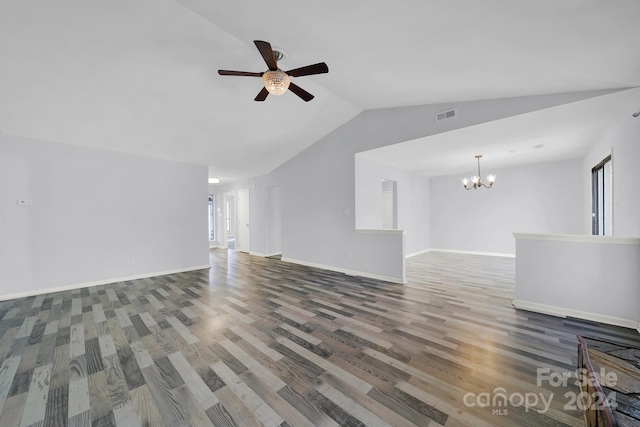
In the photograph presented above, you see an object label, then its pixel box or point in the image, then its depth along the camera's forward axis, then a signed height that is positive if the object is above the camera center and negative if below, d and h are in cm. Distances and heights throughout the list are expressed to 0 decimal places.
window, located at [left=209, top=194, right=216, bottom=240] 962 +2
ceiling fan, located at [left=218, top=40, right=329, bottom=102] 235 +142
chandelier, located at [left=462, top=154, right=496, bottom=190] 560 +77
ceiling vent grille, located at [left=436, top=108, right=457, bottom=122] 370 +151
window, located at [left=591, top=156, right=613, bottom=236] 431 +22
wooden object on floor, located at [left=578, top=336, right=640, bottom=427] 90 -78
